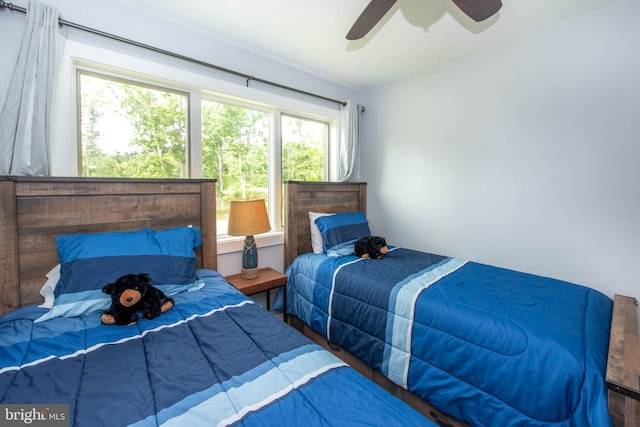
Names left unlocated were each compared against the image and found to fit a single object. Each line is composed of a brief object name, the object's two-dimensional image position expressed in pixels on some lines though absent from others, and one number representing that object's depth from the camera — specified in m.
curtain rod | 1.49
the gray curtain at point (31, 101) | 1.45
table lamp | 2.08
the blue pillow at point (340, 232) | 2.49
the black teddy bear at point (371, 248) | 2.35
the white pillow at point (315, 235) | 2.57
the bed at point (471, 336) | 1.05
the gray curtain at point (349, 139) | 3.08
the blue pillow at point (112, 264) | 1.32
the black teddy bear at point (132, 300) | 1.24
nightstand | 2.07
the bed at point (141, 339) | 0.77
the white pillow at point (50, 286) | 1.40
